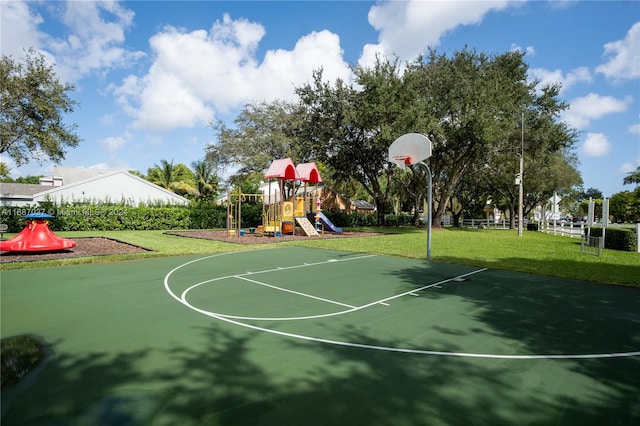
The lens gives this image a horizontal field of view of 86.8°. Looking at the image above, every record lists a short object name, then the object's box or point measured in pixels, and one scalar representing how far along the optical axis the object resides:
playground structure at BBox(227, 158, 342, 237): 19.94
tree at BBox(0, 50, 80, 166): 16.61
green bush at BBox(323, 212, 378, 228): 35.69
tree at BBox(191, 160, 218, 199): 43.34
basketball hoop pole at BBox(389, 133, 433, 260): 11.84
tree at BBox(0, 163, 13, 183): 50.08
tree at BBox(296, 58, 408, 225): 23.70
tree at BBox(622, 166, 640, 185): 49.78
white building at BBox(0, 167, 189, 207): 27.97
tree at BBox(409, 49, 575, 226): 22.70
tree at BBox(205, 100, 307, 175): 29.84
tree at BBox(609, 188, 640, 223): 61.41
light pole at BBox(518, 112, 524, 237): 23.06
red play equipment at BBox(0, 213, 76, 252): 11.25
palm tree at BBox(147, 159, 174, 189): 42.44
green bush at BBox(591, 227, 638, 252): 16.61
